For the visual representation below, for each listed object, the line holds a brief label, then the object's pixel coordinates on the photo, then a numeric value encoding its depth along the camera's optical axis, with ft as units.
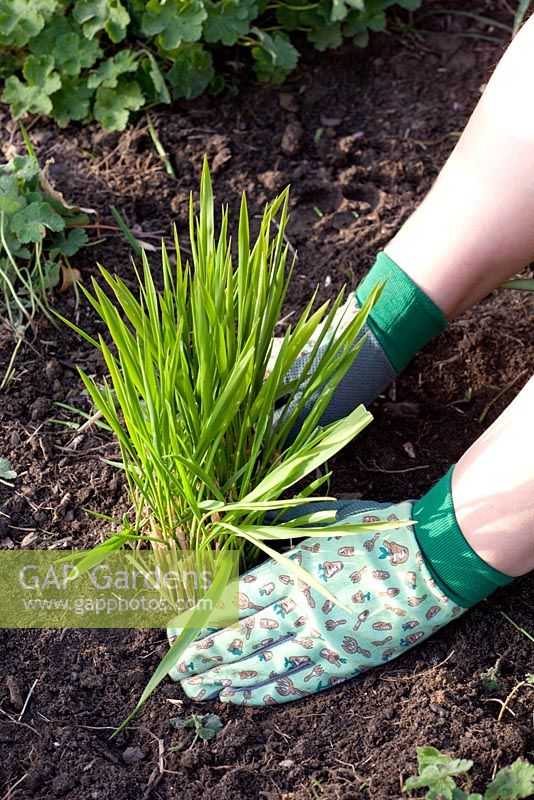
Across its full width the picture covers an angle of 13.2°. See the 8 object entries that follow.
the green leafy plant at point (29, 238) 5.72
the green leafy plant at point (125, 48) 6.12
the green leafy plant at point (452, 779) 4.78
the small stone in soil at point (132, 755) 5.03
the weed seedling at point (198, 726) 5.05
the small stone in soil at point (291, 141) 6.29
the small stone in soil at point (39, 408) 5.57
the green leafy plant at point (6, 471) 5.45
